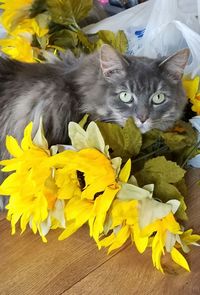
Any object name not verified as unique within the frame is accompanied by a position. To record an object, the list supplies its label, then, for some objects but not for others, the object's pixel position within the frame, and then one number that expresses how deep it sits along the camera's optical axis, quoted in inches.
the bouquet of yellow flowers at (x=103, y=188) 35.3
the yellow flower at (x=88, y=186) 35.4
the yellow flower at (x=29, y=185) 36.5
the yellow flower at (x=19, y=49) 53.9
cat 41.0
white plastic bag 48.6
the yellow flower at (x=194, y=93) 45.9
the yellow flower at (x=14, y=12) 52.7
